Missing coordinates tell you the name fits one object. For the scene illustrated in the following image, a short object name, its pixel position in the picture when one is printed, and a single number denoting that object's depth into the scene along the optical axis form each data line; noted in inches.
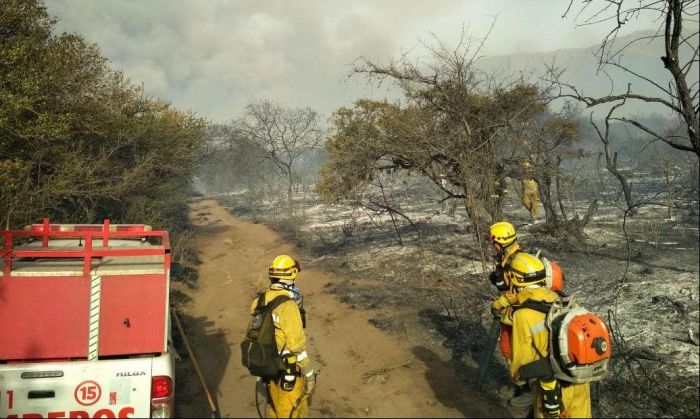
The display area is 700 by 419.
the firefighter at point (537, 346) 134.0
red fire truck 147.3
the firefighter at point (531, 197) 713.6
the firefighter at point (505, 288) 148.4
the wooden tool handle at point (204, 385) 216.2
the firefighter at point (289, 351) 159.9
